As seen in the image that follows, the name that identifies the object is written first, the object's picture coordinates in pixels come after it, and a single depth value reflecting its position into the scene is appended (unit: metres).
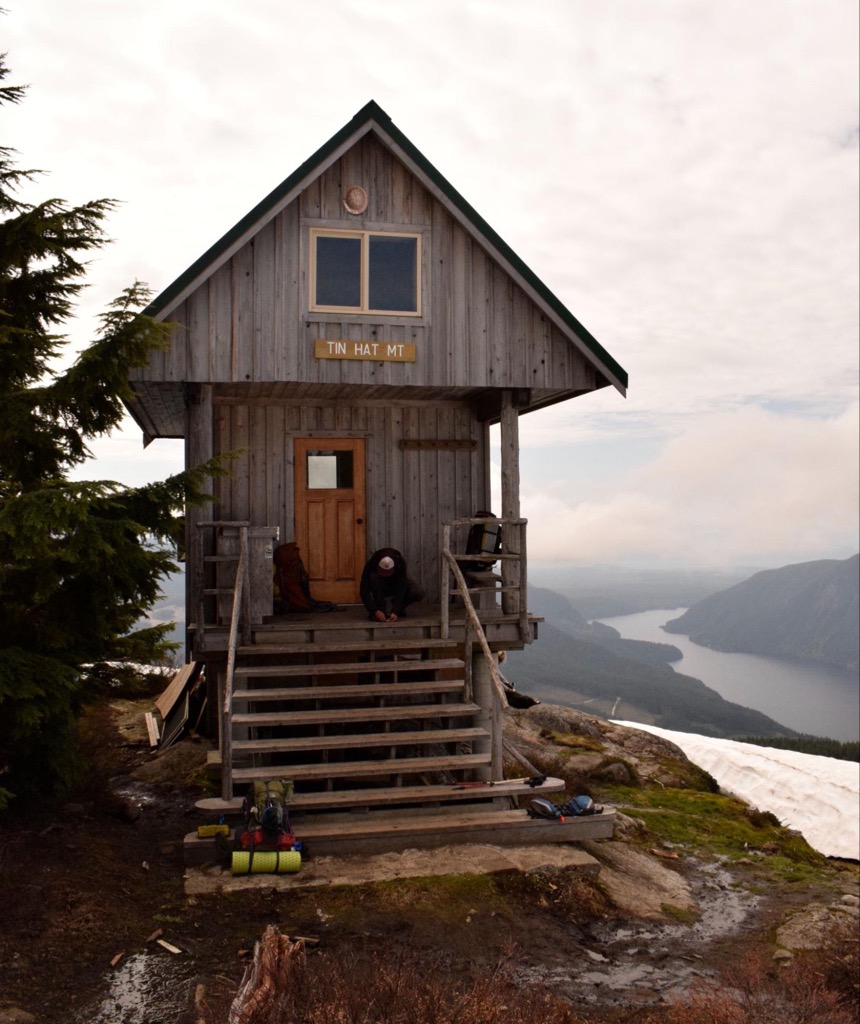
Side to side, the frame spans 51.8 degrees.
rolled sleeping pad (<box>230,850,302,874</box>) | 8.88
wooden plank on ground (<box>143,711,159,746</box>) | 15.97
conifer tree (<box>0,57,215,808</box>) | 8.62
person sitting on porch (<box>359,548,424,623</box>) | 13.07
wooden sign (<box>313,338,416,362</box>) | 12.77
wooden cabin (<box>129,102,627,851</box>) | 11.49
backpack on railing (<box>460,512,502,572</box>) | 14.27
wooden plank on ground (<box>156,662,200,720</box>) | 16.92
